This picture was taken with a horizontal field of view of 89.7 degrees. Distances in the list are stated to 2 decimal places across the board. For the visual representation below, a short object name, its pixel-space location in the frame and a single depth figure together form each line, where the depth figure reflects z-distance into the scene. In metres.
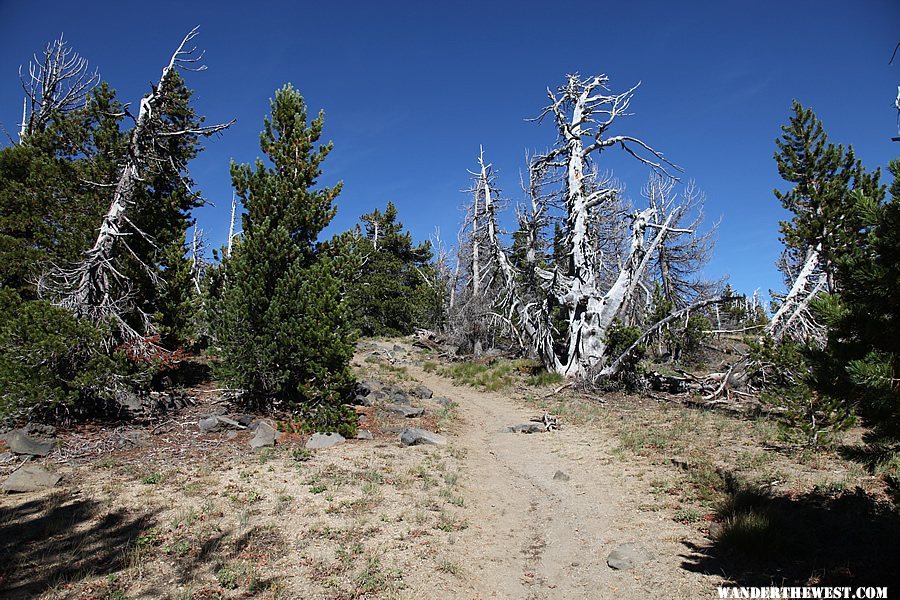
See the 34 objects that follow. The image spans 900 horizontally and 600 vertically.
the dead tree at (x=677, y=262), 22.09
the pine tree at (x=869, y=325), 3.27
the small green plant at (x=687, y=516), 5.76
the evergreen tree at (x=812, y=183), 13.27
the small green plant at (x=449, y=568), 4.89
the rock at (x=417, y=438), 9.80
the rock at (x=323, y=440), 9.42
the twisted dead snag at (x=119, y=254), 9.58
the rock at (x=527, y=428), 11.15
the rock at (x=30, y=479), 6.38
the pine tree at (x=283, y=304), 9.65
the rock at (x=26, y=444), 7.81
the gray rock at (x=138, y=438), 8.77
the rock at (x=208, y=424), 9.80
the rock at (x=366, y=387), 14.20
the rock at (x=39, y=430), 8.48
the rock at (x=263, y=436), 9.06
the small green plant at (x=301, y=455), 8.34
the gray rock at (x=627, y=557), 4.89
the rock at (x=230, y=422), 10.07
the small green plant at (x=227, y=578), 4.36
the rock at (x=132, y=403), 9.75
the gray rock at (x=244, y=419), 10.30
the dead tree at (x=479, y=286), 25.06
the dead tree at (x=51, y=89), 17.05
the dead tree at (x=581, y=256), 16.89
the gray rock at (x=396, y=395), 13.75
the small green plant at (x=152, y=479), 6.82
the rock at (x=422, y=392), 15.51
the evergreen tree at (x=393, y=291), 33.50
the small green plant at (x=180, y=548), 4.89
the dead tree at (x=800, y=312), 12.71
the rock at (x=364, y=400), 13.03
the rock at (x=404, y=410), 12.38
